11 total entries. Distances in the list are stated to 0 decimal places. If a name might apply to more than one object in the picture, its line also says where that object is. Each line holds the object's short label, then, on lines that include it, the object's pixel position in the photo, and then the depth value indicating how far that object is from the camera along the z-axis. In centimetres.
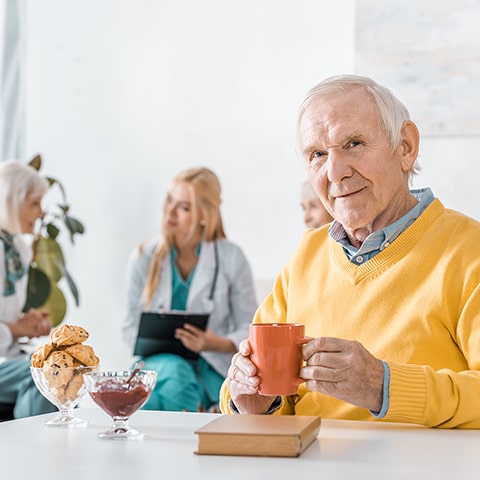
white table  96
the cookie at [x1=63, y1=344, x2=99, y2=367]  130
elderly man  130
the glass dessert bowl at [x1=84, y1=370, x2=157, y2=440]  121
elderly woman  320
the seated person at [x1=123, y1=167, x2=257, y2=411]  347
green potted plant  407
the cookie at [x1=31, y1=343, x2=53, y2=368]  131
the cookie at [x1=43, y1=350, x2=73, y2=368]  130
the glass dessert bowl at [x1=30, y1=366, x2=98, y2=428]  129
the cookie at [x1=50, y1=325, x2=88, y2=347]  130
